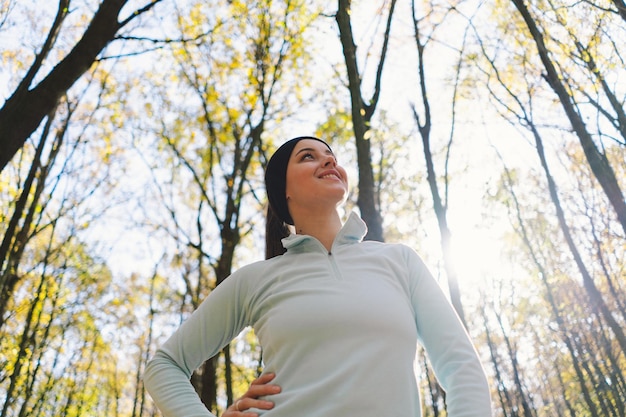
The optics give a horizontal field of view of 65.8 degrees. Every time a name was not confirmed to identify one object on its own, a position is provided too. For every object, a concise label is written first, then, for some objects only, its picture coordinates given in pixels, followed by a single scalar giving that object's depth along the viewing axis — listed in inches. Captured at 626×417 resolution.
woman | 49.0
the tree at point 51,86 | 136.3
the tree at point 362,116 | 176.2
